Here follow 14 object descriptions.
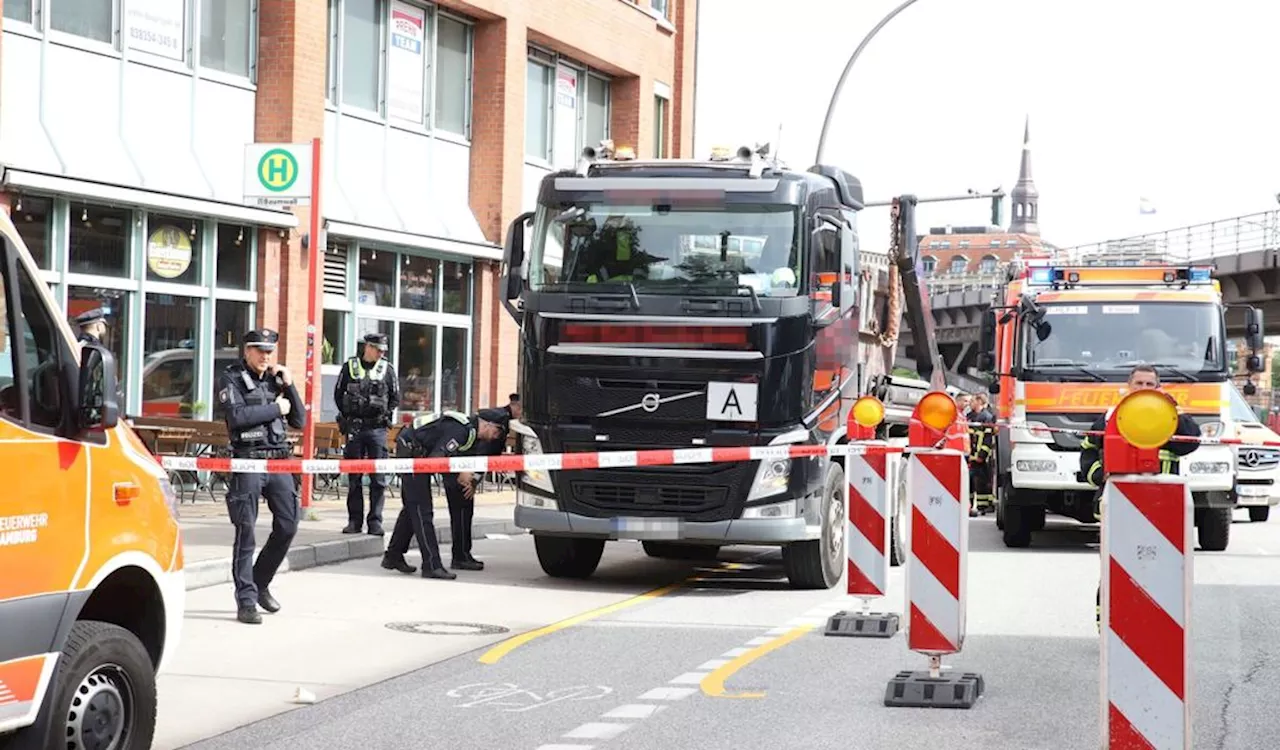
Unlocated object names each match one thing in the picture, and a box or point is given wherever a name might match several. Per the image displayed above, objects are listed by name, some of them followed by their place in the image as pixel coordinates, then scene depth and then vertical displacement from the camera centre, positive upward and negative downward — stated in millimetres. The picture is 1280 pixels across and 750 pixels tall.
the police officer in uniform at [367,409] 16969 -449
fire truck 18609 +35
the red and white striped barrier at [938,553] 8922 -897
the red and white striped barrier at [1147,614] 5664 -752
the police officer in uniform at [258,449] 11664 -585
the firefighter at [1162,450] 10070 -441
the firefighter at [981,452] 25234 -1143
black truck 13789 +147
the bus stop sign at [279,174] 16984 +1702
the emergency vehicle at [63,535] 6020 -615
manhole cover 11586 -1687
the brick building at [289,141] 20122 +2553
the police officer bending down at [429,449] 14469 -694
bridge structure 42812 +2494
